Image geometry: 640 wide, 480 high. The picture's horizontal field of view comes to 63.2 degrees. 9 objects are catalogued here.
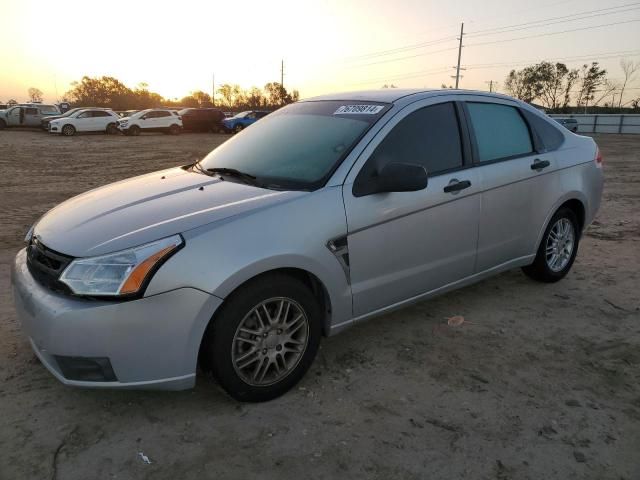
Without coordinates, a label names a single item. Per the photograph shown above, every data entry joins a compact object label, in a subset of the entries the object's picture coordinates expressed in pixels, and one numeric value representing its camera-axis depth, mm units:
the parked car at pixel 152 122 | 28891
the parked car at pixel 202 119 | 32406
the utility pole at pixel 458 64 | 70875
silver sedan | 2451
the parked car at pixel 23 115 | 28625
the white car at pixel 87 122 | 26453
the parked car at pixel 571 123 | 30819
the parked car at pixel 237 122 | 32250
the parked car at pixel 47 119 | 27773
